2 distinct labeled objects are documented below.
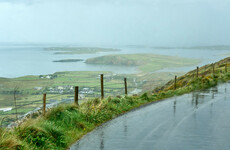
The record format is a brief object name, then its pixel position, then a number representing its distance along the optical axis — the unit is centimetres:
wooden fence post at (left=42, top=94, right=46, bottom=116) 1146
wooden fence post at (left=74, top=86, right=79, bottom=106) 1342
